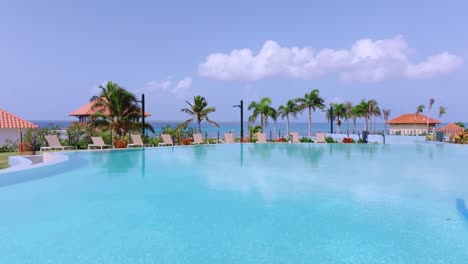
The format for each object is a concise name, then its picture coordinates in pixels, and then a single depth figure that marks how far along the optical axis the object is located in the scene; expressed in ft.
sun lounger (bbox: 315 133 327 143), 86.38
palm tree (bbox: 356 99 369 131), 161.79
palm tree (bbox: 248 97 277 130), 109.29
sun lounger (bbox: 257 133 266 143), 86.99
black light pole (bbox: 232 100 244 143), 86.38
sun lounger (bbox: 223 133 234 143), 85.20
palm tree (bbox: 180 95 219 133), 90.79
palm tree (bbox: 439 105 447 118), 156.76
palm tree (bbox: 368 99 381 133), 161.27
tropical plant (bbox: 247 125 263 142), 93.98
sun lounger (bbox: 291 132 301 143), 87.25
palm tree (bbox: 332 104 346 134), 155.74
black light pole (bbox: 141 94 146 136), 72.28
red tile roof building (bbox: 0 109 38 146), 64.03
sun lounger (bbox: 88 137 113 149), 60.84
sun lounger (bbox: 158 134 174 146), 71.77
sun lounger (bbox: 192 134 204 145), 78.07
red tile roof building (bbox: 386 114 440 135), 166.03
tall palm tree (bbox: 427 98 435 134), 126.10
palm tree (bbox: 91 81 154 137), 71.53
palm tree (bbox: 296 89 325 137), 114.42
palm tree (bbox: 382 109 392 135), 156.97
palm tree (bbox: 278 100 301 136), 115.75
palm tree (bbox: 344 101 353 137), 156.15
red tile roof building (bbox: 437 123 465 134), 125.23
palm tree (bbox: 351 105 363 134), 163.04
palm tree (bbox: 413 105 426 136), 154.71
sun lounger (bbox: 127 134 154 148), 65.98
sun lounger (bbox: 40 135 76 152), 56.19
